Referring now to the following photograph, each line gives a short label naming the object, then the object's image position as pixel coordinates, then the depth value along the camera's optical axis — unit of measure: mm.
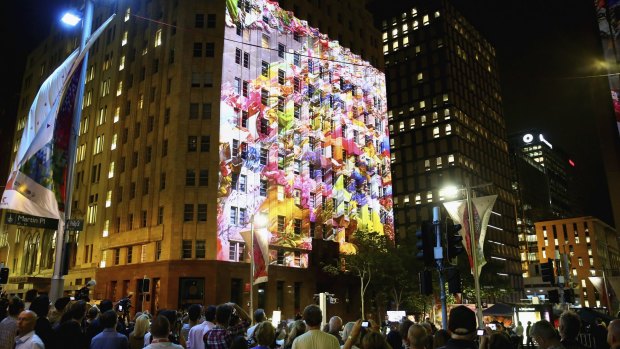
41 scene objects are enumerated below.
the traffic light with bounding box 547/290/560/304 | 26959
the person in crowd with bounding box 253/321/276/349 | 7016
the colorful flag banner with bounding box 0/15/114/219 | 12375
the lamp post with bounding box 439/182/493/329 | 20516
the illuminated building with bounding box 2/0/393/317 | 50844
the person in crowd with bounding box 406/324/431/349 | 6609
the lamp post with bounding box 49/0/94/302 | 13469
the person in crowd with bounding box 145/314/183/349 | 6524
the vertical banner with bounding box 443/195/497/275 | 20578
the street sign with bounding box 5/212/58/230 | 13625
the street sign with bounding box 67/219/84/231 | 14741
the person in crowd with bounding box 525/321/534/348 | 21677
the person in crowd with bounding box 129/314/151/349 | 9500
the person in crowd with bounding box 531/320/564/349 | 6333
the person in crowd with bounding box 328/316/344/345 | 9609
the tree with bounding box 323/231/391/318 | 56344
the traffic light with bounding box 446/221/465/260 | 13703
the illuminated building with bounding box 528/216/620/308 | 154125
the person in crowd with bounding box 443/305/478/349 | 5543
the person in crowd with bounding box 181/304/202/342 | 10273
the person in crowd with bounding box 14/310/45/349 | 6902
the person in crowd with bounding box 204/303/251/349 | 8484
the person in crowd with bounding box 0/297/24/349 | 7688
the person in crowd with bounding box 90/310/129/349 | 7902
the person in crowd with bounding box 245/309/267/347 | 10562
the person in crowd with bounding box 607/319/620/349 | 6519
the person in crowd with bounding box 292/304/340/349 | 7023
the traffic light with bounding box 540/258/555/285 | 27156
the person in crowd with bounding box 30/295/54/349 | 8242
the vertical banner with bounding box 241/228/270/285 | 31953
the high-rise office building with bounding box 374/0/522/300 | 110438
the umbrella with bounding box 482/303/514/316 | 31938
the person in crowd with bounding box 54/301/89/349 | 8045
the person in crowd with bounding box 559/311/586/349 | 7035
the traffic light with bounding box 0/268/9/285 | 22000
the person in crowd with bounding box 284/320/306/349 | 9727
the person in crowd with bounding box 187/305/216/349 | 9523
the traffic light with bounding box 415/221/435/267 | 13227
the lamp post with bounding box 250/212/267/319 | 32619
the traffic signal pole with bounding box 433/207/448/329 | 13406
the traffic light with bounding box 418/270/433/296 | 13404
